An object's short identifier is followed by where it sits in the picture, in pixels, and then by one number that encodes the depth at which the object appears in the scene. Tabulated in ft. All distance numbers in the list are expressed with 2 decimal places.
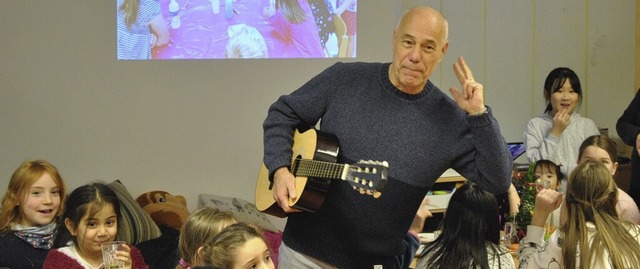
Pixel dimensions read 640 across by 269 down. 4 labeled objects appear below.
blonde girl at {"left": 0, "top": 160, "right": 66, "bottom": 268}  12.03
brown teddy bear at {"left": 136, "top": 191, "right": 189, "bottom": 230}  16.20
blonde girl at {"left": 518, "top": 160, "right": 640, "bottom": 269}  9.71
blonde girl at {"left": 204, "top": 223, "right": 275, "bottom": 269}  8.24
